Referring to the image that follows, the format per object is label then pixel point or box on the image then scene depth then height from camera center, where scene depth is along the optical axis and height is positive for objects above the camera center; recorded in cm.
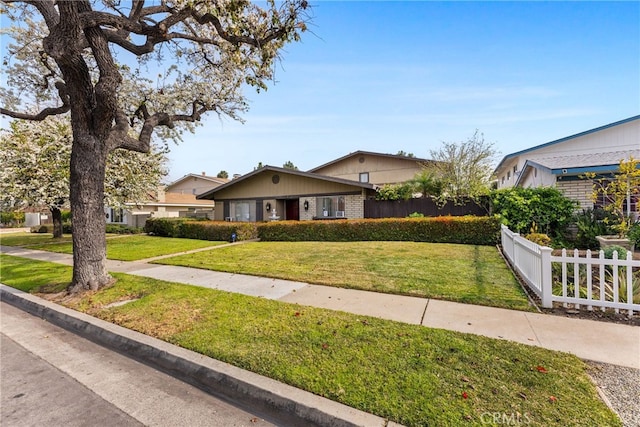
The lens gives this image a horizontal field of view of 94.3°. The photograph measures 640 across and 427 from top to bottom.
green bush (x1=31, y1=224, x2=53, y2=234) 2500 -140
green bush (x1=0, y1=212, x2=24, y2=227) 3431 -71
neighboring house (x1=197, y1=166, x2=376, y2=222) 1659 +76
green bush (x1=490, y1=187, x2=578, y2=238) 1050 -21
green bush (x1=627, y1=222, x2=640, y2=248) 731 -83
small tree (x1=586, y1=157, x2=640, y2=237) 760 +40
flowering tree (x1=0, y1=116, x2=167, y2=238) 1338 +226
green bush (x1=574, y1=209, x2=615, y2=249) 943 -78
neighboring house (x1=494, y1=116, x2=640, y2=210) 1054 +196
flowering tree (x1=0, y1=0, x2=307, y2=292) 543 +333
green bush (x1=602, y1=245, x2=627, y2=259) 575 -97
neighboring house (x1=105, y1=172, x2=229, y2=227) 2634 +52
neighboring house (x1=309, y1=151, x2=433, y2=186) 2333 +331
